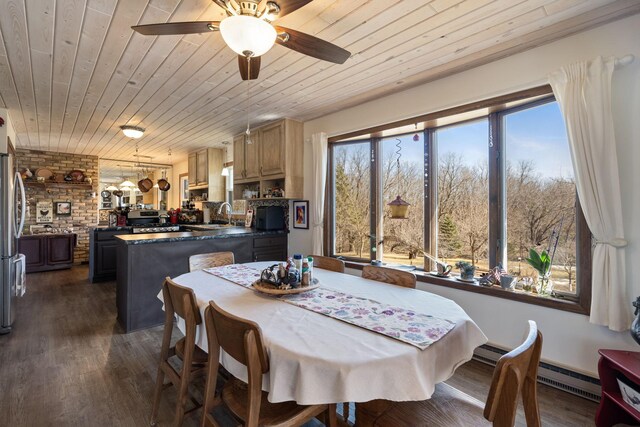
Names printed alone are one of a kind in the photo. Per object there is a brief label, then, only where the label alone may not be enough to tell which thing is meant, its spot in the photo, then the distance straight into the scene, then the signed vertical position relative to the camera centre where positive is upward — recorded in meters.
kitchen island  2.98 -0.56
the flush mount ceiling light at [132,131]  4.20 +1.19
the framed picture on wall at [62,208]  6.39 +0.11
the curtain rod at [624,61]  1.79 +0.95
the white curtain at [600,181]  1.81 +0.22
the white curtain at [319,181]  3.74 +0.42
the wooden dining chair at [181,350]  1.48 -0.78
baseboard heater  1.94 -1.15
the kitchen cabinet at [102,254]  4.90 -0.70
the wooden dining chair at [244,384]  1.05 -0.68
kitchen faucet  5.44 +0.05
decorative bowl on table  1.71 -0.45
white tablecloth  1.00 -0.53
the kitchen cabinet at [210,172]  5.93 +0.85
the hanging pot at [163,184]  6.50 +0.65
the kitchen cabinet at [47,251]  5.47 -0.73
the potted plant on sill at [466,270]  2.60 -0.50
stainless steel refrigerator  2.86 -0.34
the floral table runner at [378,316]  1.21 -0.49
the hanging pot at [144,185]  6.55 +0.64
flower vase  2.21 -0.54
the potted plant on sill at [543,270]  2.21 -0.43
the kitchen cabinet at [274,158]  3.99 +0.81
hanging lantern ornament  2.92 +0.06
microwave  4.17 -0.06
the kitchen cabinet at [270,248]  4.02 -0.50
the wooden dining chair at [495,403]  0.86 -0.67
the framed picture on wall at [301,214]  4.11 +0.00
